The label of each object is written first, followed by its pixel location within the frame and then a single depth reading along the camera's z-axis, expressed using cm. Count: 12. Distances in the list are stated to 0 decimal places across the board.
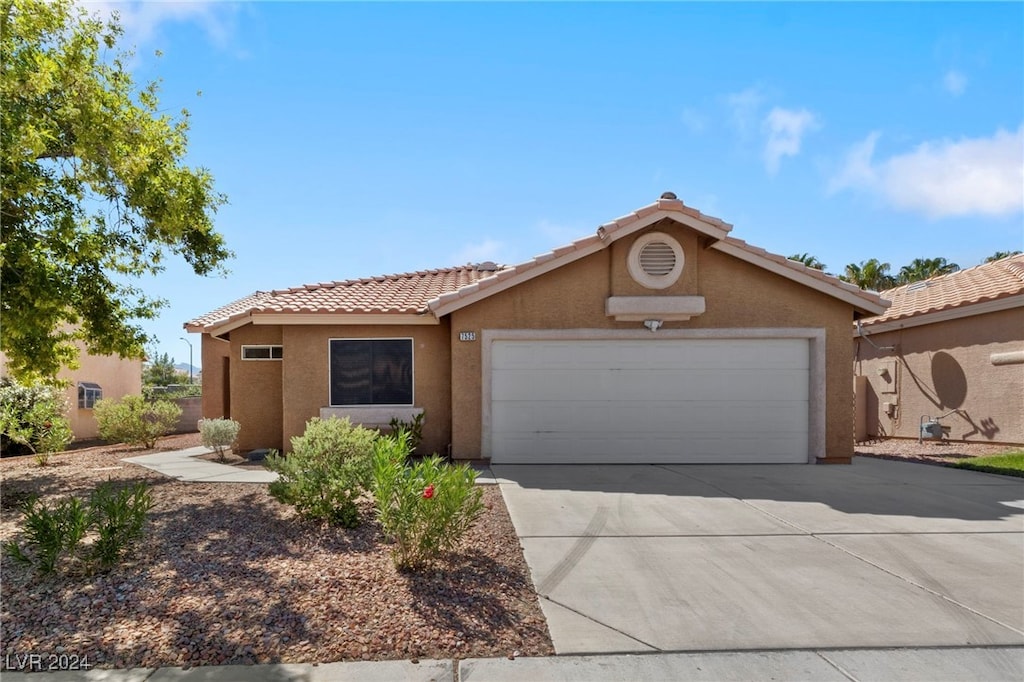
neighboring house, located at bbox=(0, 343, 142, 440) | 1920
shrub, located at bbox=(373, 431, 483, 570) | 497
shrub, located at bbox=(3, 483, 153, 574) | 491
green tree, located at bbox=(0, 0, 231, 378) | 652
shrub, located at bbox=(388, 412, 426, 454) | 1101
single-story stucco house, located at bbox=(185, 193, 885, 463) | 1105
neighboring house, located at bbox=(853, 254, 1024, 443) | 1306
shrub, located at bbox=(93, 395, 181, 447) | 1394
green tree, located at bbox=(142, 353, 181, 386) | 3751
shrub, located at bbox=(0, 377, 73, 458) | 1007
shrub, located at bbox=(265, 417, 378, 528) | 620
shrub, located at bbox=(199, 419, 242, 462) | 1140
